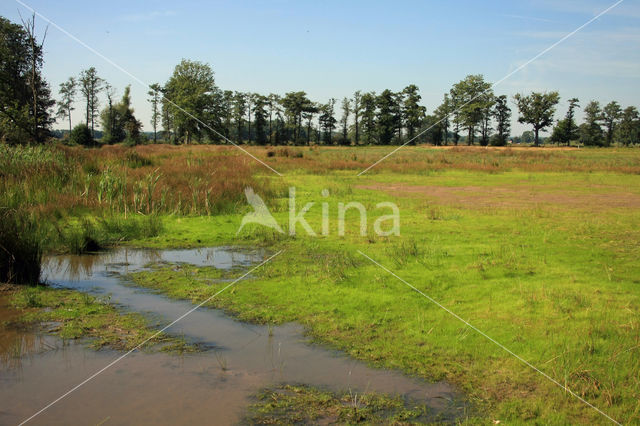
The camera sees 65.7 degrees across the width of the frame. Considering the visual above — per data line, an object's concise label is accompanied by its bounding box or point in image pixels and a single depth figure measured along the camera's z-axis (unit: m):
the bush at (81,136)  48.75
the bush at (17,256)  7.09
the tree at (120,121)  61.56
